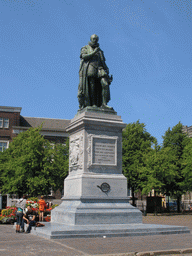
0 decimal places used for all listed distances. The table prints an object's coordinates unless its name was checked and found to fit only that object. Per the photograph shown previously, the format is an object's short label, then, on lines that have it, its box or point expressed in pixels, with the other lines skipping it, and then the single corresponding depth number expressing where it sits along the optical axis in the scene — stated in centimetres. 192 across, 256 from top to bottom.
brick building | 5675
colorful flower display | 2105
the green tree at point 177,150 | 4412
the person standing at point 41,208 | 1839
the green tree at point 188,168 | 4025
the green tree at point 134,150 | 4393
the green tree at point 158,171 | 3950
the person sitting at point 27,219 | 1409
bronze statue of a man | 1672
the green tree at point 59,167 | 4219
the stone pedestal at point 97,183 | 1355
